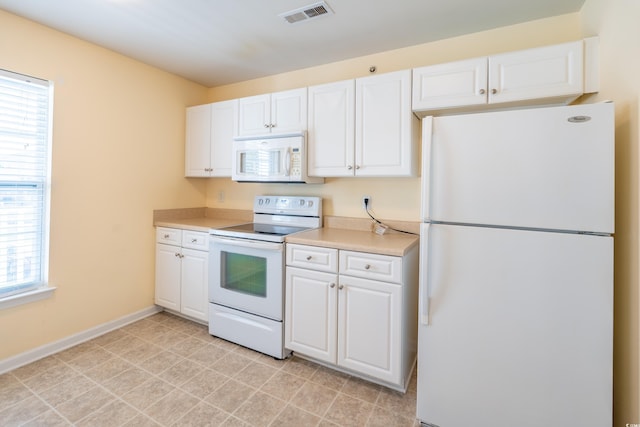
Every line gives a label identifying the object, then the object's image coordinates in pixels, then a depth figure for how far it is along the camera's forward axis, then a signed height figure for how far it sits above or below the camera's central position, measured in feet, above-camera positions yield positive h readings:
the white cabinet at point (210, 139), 9.50 +2.55
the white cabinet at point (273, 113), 8.05 +2.96
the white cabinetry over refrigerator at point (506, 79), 5.41 +2.81
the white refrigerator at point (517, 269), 4.13 -0.77
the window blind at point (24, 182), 6.60 +0.67
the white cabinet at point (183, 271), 8.65 -1.80
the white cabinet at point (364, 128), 6.81 +2.20
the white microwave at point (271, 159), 7.91 +1.58
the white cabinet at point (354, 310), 5.90 -2.05
